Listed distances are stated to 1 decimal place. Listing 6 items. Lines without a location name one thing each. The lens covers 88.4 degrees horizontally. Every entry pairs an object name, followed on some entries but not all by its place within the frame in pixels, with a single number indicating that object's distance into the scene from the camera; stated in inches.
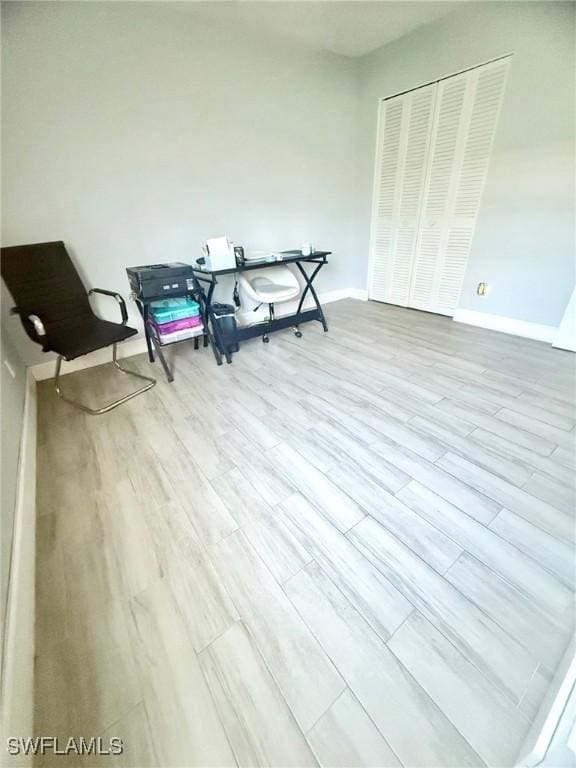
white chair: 104.7
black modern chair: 73.3
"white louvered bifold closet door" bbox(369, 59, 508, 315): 102.0
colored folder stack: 89.1
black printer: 82.0
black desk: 95.0
